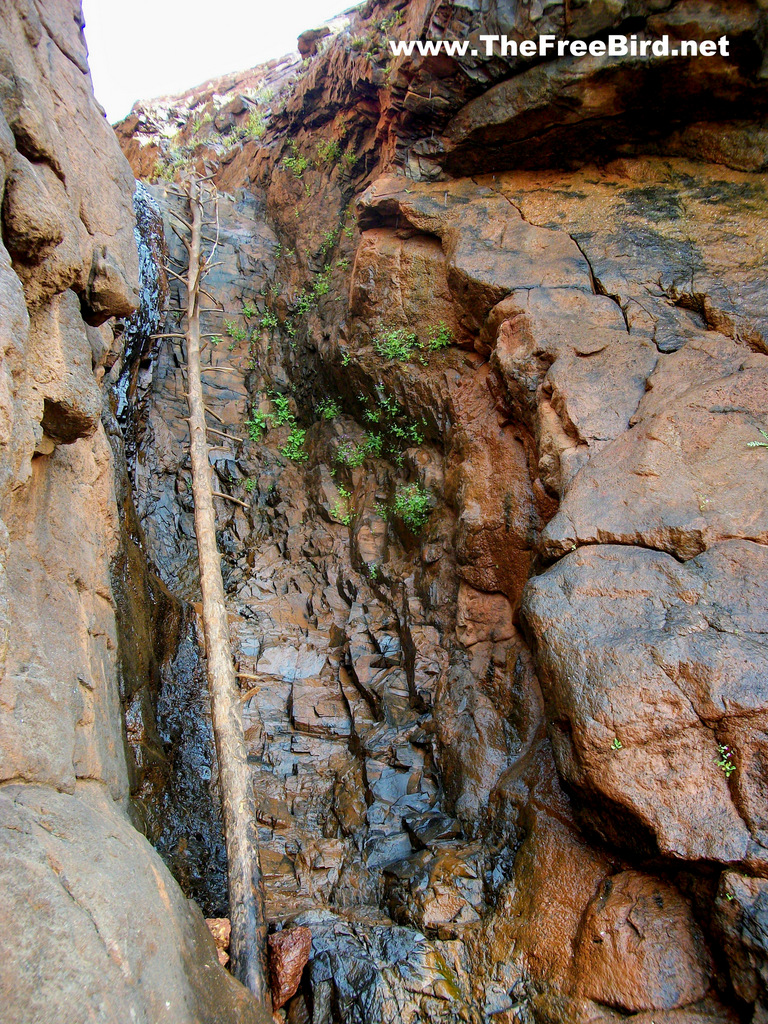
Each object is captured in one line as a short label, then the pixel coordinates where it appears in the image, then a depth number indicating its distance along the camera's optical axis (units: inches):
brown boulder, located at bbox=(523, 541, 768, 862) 159.6
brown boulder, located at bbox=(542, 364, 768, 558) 199.0
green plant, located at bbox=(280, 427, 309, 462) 439.5
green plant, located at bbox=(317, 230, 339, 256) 494.0
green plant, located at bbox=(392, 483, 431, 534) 343.9
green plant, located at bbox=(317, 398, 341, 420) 426.6
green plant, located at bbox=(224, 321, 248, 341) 494.0
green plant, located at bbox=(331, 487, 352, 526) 392.5
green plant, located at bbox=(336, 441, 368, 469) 397.9
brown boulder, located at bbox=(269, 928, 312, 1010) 185.8
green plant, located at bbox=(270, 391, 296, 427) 459.2
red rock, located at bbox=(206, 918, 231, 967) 189.7
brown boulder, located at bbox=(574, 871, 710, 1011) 152.2
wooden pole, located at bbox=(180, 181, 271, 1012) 189.2
